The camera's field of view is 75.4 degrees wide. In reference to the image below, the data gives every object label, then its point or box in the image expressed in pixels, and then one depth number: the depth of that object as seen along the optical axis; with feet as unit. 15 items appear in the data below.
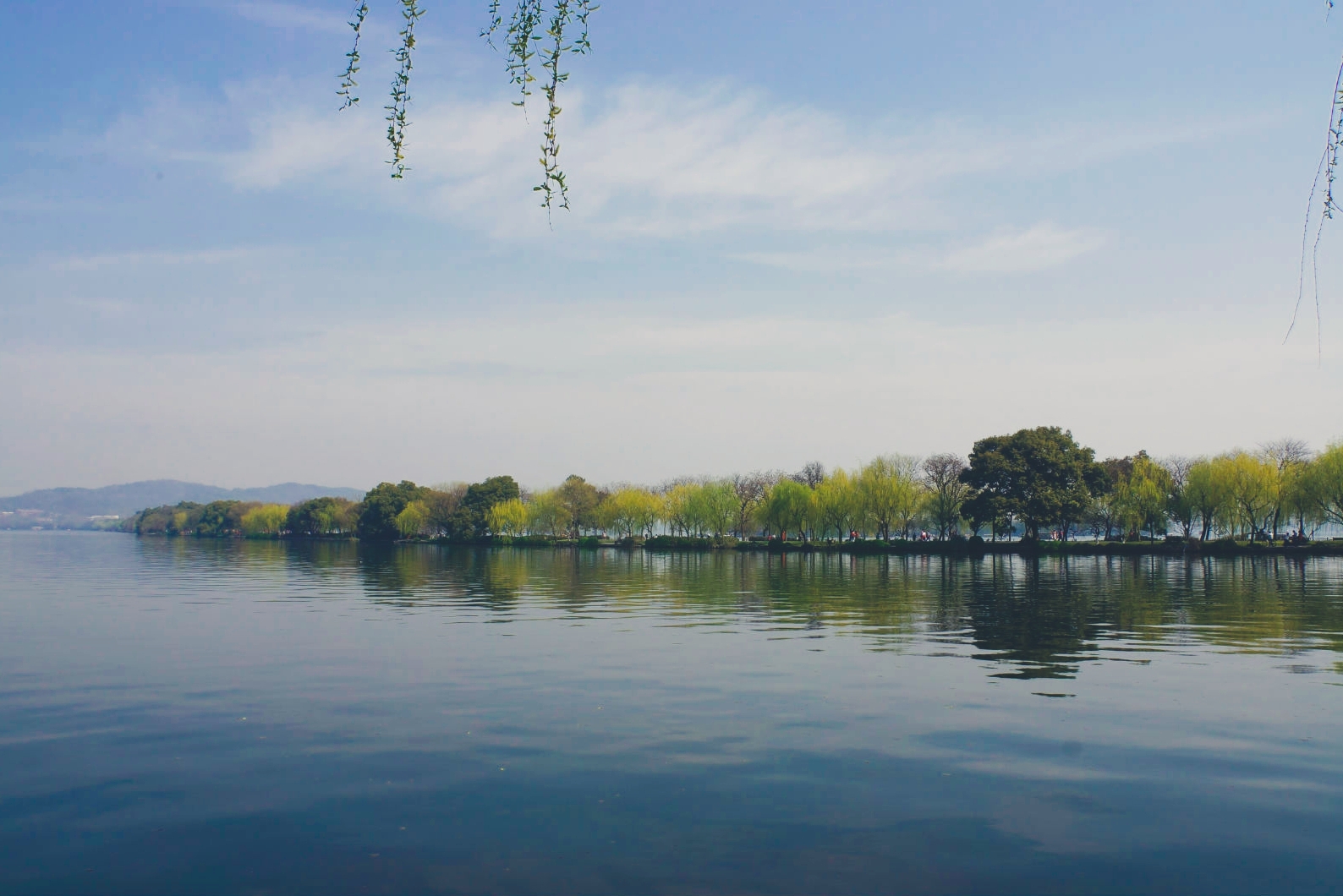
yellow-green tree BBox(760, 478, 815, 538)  374.84
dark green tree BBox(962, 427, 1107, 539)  280.72
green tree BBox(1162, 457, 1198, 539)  295.48
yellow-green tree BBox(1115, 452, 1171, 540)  306.76
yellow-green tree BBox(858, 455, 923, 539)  350.64
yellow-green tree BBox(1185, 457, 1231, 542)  282.56
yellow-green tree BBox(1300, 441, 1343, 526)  255.29
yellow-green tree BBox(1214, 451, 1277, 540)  275.59
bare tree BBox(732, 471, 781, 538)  433.48
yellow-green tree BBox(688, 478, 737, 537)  412.16
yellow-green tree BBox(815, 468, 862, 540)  359.25
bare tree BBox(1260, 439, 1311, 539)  274.77
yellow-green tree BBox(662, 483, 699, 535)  428.56
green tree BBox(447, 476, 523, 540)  499.10
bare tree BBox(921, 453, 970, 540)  360.07
